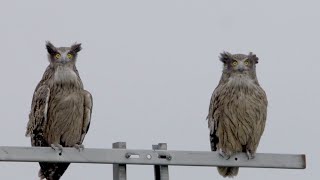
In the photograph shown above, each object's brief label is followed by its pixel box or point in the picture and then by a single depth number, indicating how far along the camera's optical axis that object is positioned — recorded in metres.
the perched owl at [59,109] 15.27
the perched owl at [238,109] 15.60
